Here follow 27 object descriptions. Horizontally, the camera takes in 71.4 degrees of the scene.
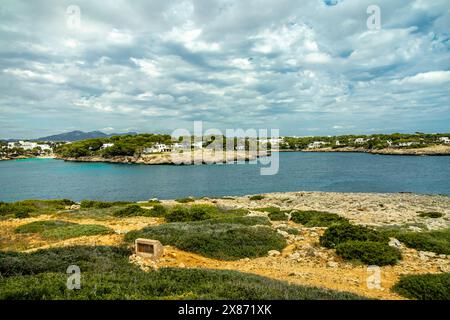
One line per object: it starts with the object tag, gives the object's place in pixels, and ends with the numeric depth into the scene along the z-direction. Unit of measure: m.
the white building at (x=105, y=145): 153.84
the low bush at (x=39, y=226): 18.96
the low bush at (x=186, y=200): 37.44
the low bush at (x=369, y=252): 12.03
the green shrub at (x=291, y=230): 16.97
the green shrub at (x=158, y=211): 25.08
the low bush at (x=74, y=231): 17.48
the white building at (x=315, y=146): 195.75
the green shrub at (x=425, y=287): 8.94
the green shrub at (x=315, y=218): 20.29
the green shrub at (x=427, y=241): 13.40
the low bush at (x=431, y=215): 25.27
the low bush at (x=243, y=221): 19.61
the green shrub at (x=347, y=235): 14.05
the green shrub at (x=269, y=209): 28.21
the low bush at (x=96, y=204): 32.31
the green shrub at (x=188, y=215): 22.81
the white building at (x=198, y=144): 151.10
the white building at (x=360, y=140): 179.35
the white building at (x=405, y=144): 142.30
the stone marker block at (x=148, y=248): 12.70
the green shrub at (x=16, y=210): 24.69
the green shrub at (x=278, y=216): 22.89
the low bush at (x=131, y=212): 25.06
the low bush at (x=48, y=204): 31.37
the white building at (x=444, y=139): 148.62
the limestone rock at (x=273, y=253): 13.76
